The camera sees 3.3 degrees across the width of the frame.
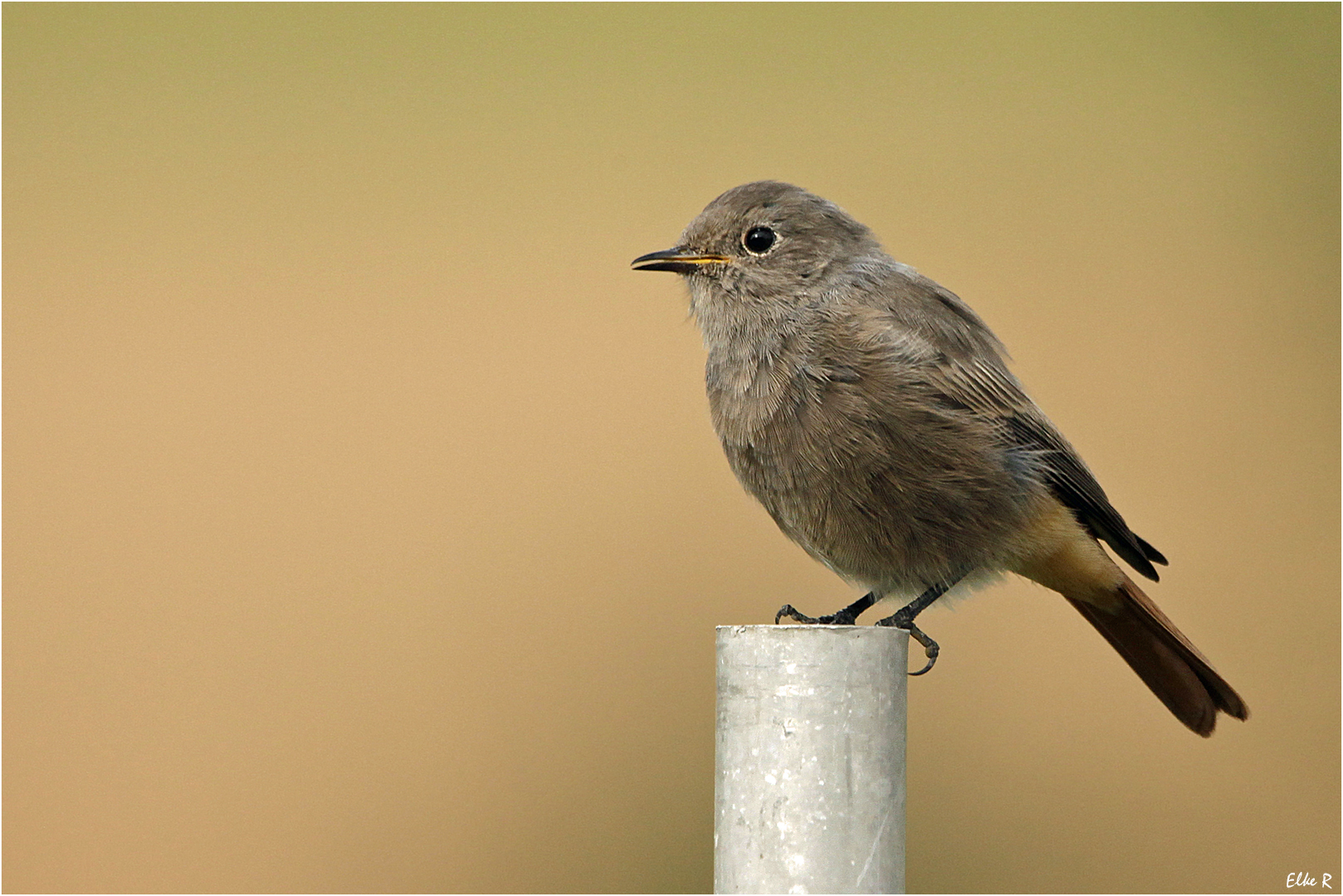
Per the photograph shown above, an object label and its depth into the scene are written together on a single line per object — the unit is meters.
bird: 3.93
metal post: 3.89
